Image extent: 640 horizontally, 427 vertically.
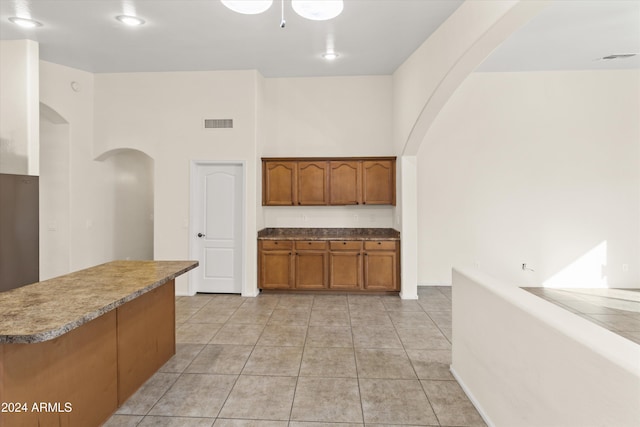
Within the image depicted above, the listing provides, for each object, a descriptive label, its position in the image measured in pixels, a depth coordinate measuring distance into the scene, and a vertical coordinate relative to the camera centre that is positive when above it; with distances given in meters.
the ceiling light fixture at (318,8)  2.12 +1.29
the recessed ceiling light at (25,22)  3.92 +2.21
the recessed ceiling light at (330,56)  4.95 +2.30
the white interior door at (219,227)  5.67 -0.24
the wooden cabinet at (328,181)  5.79 +0.53
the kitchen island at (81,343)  1.71 -0.83
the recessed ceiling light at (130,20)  3.88 +2.21
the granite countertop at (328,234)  5.56 -0.36
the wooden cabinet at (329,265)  5.52 -0.86
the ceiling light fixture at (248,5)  2.10 +1.28
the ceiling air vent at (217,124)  5.55 +1.44
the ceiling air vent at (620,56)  5.04 +2.32
